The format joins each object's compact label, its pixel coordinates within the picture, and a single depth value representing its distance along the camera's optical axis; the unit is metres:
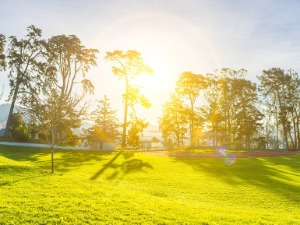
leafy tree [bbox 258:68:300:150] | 73.94
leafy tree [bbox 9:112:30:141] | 45.47
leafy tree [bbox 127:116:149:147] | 52.94
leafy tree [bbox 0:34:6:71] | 47.95
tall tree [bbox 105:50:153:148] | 48.31
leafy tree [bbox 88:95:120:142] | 53.62
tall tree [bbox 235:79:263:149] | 75.06
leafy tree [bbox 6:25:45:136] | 48.12
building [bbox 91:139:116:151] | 50.16
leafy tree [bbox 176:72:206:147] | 64.88
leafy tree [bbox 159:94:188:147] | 69.19
